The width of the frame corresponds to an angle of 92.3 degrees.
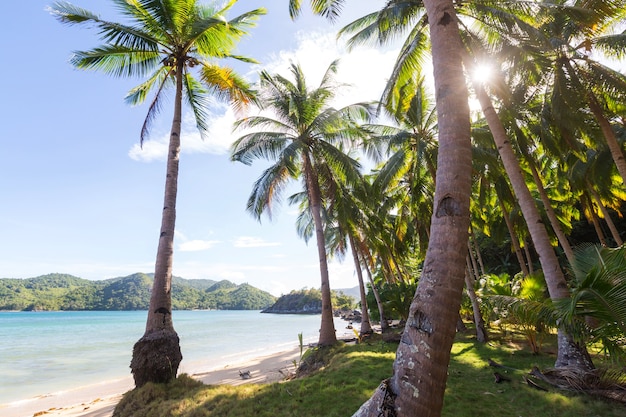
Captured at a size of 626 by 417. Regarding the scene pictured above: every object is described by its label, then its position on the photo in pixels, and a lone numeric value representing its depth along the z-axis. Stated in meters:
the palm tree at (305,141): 12.65
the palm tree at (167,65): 6.95
